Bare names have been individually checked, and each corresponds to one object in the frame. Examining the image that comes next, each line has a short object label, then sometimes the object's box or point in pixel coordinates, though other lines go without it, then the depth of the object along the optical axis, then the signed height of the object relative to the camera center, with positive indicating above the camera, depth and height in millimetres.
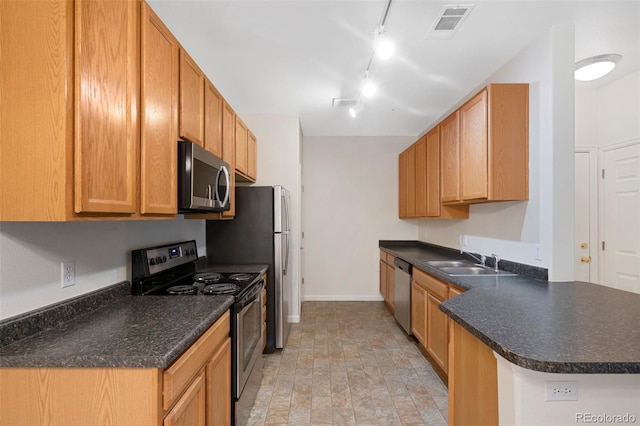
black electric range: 1853 -504
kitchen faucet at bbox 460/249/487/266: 2906 -425
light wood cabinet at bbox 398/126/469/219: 3339 +438
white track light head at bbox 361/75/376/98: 2794 +1228
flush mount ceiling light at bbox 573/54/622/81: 2373 +1196
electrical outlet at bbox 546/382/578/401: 1034 -607
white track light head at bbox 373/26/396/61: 1935 +1125
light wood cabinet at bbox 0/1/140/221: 1019 +359
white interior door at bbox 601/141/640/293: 2895 -18
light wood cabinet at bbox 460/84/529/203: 2289 +562
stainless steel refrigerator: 3129 -232
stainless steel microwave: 1728 +226
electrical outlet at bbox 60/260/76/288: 1395 -275
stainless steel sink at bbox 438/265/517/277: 2555 -504
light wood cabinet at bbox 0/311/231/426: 1021 -616
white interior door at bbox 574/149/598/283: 3232 +35
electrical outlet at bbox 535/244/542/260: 2184 -268
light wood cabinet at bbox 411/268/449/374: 2506 -941
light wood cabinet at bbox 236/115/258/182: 3043 +697
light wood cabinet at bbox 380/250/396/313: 4105 -919
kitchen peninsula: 1026 -479
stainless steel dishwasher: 3367 -940
